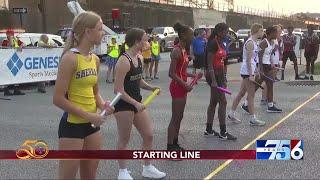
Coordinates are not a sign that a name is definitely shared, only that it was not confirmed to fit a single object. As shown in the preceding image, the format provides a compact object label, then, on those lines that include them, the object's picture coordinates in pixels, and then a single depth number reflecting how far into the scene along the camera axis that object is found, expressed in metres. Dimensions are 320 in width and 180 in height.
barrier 15.62
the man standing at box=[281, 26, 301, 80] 17.92
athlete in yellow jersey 4.00
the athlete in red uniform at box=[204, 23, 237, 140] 8.49
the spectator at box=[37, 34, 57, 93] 16.61
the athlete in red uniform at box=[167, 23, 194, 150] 7.27
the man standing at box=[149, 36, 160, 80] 20.55
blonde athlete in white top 9.77
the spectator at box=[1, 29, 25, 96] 15.96
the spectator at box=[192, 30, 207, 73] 19.39
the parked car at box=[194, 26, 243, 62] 27.55
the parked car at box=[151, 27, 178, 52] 42.00
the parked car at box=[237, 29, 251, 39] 47.12
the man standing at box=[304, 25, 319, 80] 18.91
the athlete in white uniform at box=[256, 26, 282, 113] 11.22
